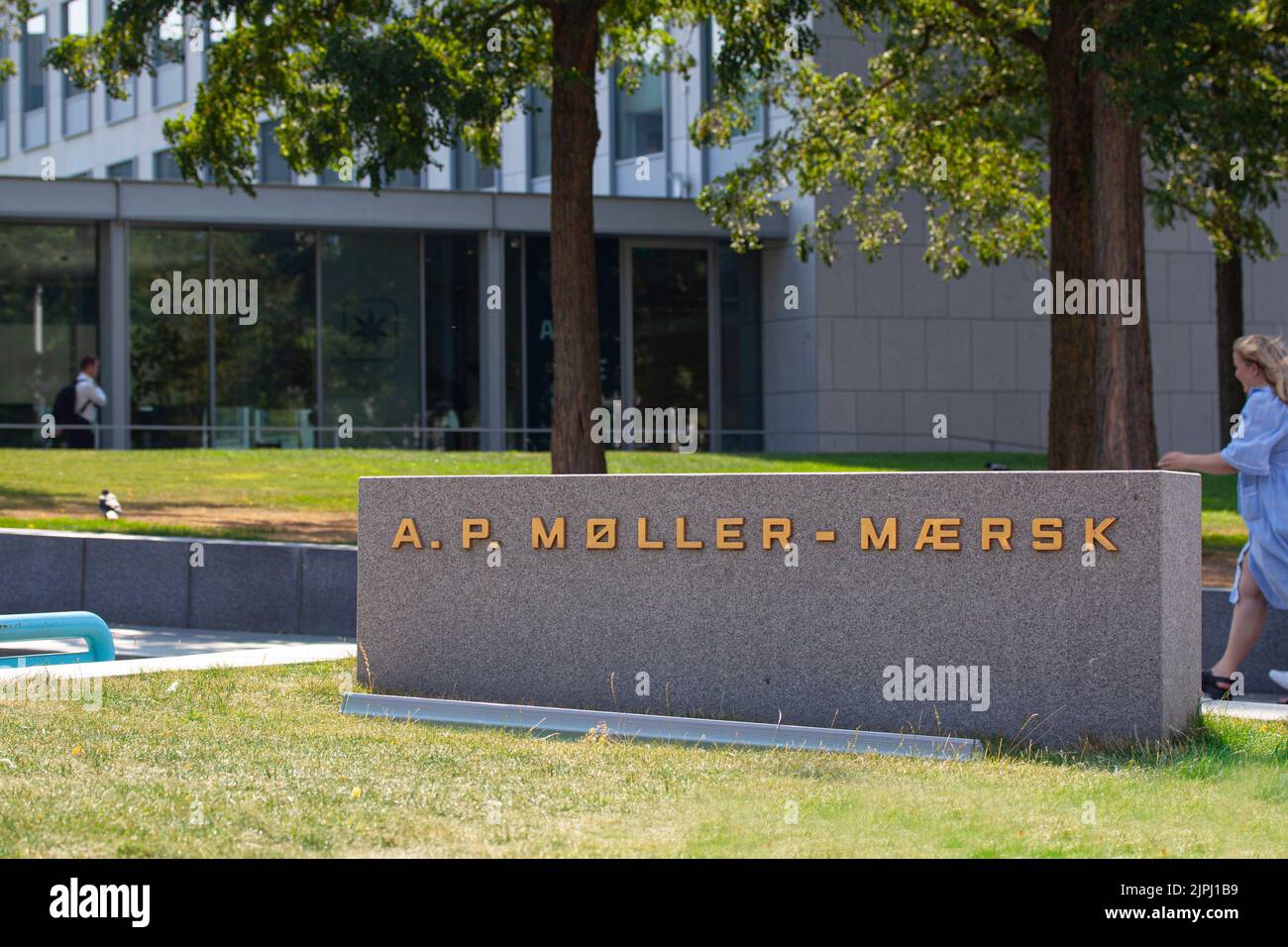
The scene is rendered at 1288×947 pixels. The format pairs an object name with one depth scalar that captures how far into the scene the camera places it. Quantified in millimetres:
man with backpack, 23531
